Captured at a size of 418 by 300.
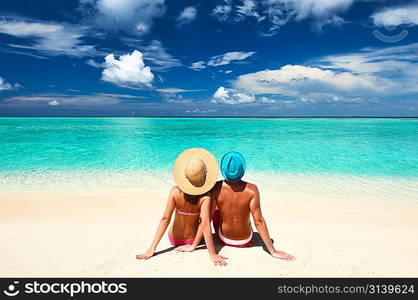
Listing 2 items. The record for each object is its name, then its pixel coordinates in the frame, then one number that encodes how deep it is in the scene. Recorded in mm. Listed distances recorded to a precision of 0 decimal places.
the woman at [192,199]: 2998
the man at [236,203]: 3039
